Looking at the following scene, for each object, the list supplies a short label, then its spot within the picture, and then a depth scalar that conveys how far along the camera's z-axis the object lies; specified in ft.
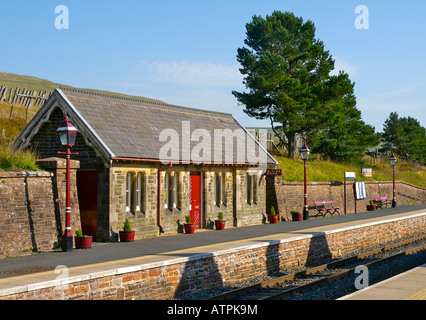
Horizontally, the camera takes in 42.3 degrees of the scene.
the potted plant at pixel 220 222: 79.61
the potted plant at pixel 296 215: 96.63
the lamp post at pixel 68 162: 54.70
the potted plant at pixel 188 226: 73.61
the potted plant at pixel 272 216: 91.76
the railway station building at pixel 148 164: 64.95
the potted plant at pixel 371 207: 129.29
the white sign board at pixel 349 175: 112.51
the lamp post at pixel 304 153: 93.40
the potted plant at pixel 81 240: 57.06
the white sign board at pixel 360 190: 126.93
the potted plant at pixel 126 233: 63.36
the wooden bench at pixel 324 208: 108.27
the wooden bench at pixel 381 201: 134.00
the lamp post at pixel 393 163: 136.56
